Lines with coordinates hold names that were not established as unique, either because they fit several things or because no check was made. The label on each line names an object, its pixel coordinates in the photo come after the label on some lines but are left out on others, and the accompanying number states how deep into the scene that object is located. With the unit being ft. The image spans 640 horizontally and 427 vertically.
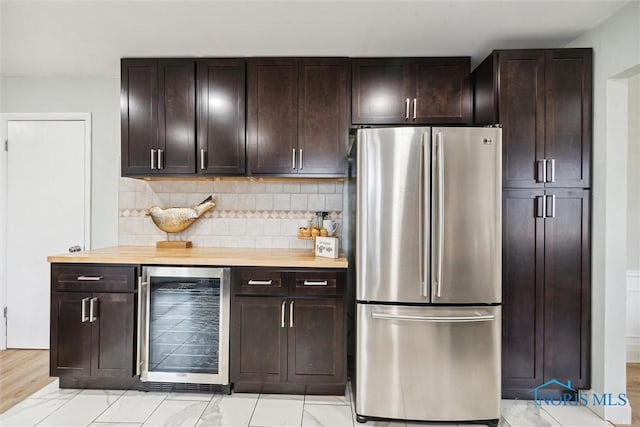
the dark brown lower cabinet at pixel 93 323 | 8.70
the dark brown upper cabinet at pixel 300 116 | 9.62
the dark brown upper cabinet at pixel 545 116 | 8.34
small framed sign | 8.93
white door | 11.26
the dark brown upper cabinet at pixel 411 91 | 9.57
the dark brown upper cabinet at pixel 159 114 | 9.83
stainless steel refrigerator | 7.50
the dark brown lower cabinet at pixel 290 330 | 8.55
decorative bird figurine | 10.59
